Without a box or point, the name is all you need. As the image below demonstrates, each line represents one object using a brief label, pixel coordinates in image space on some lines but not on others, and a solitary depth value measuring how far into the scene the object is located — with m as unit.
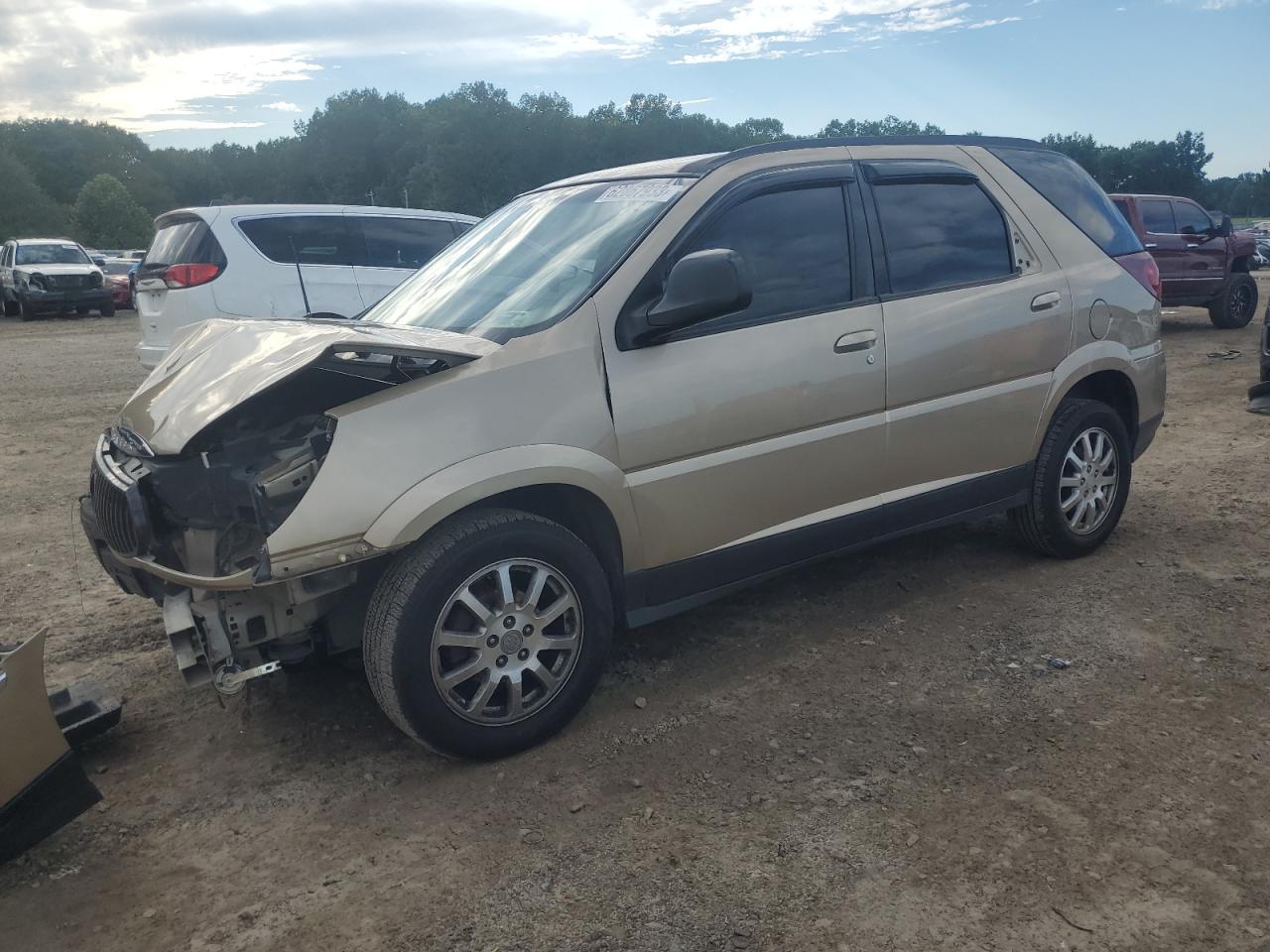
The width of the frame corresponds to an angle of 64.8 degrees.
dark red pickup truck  13.95
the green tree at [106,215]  66.12
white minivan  8.36
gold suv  3.07
